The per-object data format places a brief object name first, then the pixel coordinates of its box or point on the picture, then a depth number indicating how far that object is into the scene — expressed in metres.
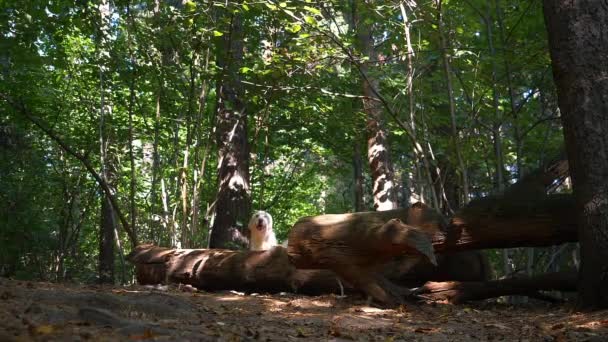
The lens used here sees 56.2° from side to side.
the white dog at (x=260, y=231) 9.68
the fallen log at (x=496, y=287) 5.96
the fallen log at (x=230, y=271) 7.05
